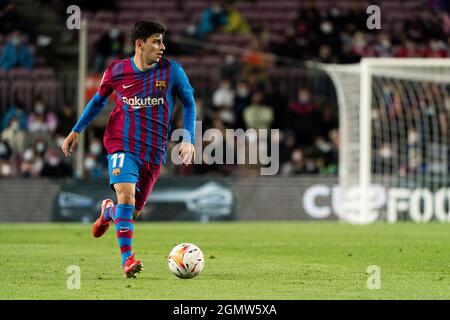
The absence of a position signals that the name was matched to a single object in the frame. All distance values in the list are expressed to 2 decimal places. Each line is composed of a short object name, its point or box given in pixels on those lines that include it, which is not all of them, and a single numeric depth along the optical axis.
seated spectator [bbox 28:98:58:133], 22.56
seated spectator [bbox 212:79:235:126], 23.14
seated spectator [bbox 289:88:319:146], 23.03
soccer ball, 10.08
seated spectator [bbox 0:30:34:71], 23.86
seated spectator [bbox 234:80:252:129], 22.95
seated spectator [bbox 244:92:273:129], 22.81
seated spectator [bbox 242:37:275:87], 23.97
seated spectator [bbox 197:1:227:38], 25.69
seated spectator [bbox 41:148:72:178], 21.75
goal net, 21.42
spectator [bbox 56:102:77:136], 22.27
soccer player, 10.48
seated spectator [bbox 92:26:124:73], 23.91
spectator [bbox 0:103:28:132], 22.45
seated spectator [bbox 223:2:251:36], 25.95
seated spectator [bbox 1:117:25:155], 22.09
